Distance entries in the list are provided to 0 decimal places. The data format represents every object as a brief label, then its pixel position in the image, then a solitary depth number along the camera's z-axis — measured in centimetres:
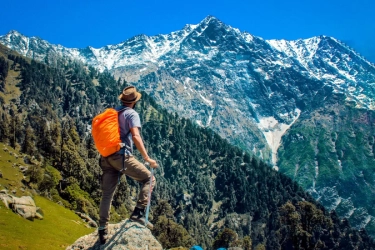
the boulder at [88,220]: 4739
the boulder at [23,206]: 2863
